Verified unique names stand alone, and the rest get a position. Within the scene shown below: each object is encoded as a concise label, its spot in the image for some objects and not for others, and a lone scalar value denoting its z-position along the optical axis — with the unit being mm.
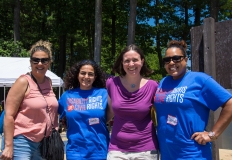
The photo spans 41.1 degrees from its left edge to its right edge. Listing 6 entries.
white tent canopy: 10695
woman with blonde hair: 2959
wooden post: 3000
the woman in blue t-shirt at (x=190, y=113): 2516
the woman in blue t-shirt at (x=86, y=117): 3160
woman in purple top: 2984
